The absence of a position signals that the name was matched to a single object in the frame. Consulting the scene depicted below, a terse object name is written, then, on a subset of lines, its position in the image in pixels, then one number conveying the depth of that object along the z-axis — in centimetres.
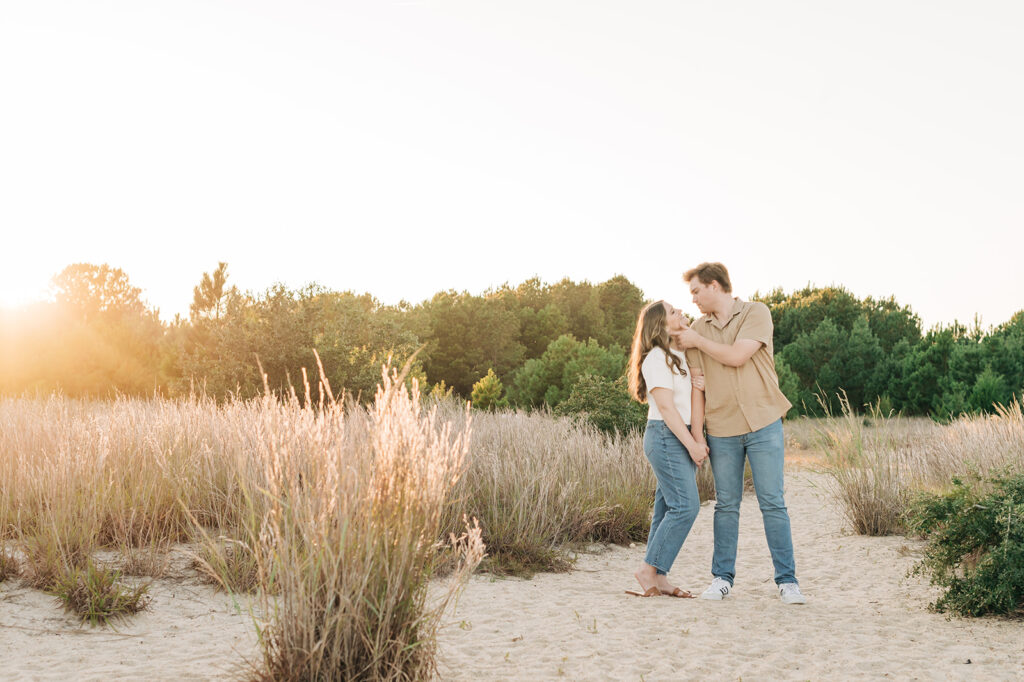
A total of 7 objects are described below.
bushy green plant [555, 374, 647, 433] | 1229
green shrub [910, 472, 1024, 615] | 492
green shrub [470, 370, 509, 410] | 1964
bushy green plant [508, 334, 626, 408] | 1947
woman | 500
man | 491
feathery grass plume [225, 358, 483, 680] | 304
